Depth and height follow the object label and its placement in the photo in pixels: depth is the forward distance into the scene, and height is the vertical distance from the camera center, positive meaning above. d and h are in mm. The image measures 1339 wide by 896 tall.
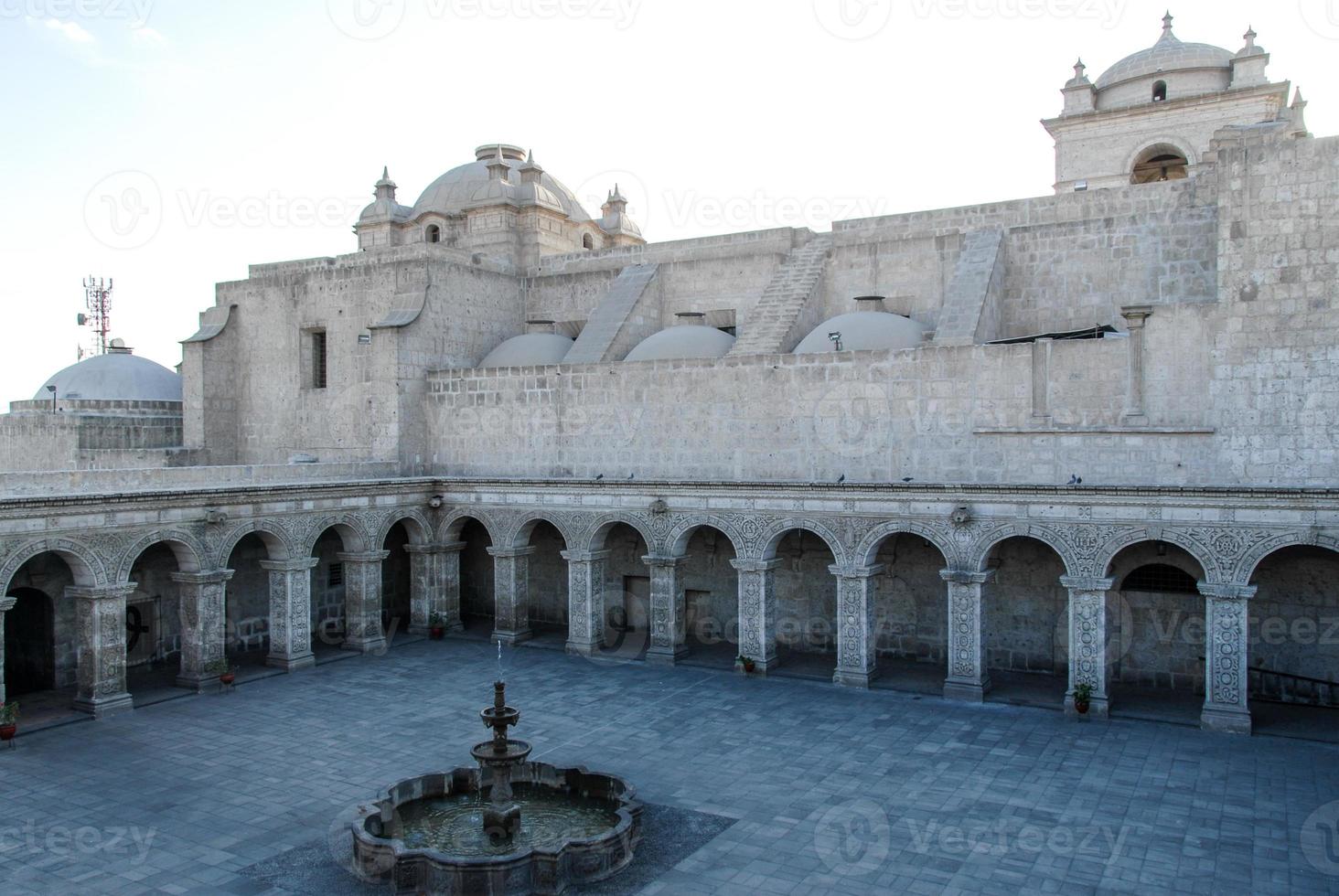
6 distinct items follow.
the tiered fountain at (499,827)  11805 -5070
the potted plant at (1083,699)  18391 -4859
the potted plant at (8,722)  17234 -4672
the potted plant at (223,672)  21047 -4728
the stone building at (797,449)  18453 -176
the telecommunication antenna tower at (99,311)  43281 +6074
